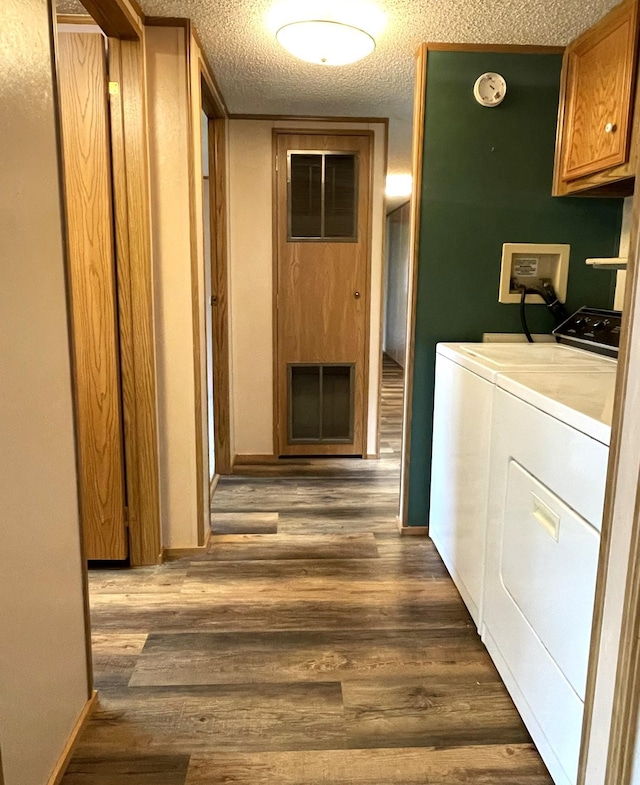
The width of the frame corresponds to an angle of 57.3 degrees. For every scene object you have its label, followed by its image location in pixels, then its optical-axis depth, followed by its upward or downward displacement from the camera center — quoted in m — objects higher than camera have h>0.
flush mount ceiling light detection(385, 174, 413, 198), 5.68 +1.04
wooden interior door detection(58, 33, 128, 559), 2.09 -0.01
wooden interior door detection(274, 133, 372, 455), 3.56 -0.04
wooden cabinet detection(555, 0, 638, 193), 1.96 +0.67
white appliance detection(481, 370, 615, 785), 1.23 -0.61
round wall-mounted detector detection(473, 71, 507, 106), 2.40 +0.80
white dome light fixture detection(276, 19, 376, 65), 2.10 +0.89
